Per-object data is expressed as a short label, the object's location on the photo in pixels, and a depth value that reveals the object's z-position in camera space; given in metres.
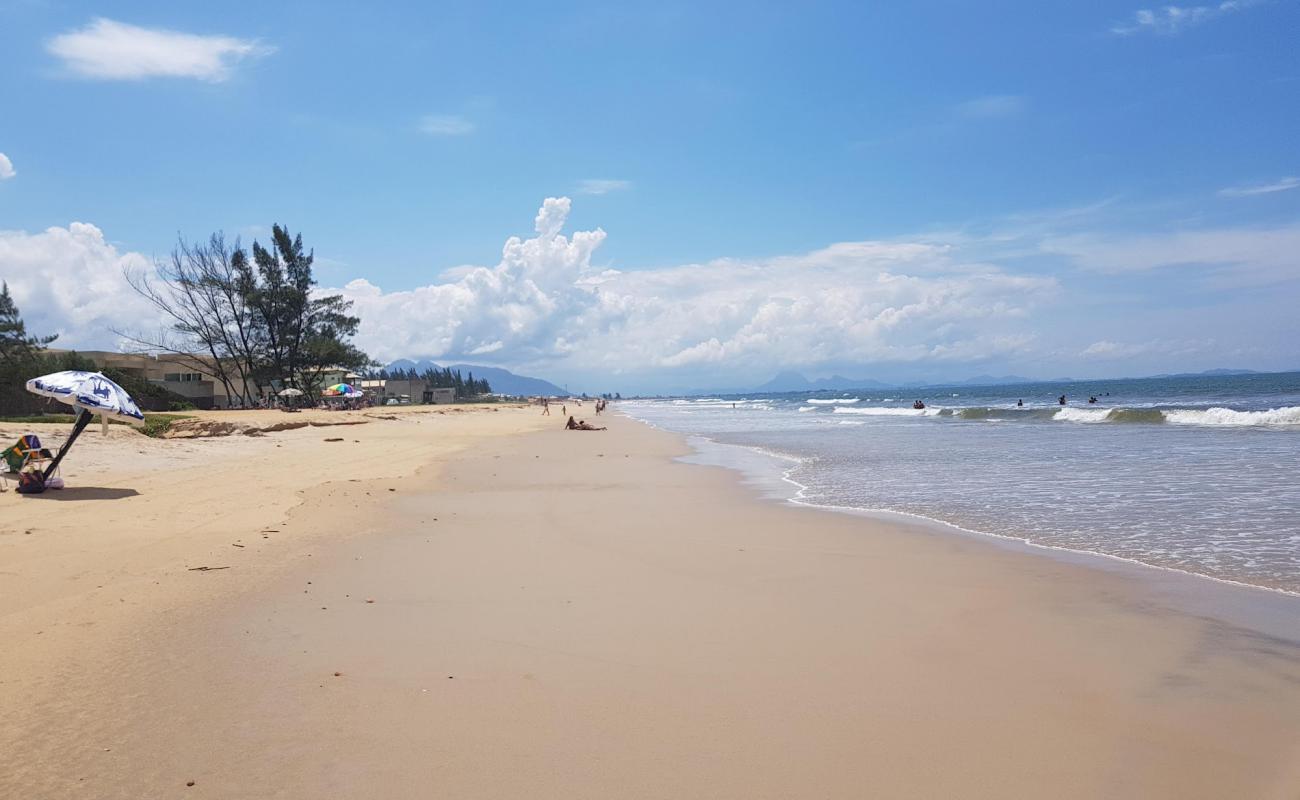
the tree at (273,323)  47.09
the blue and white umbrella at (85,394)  9.39
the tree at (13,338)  36.12
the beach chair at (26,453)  9.45
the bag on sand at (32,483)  9.38
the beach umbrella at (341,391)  54.23
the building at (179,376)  53.97
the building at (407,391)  95.12
